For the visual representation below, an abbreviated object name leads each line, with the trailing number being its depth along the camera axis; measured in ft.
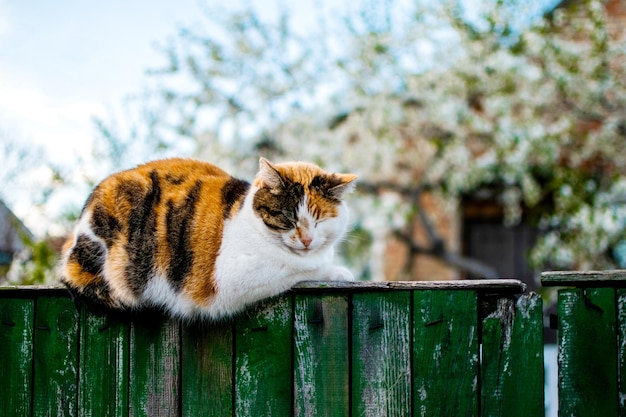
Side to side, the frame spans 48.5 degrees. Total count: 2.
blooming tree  25.02
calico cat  7.70
